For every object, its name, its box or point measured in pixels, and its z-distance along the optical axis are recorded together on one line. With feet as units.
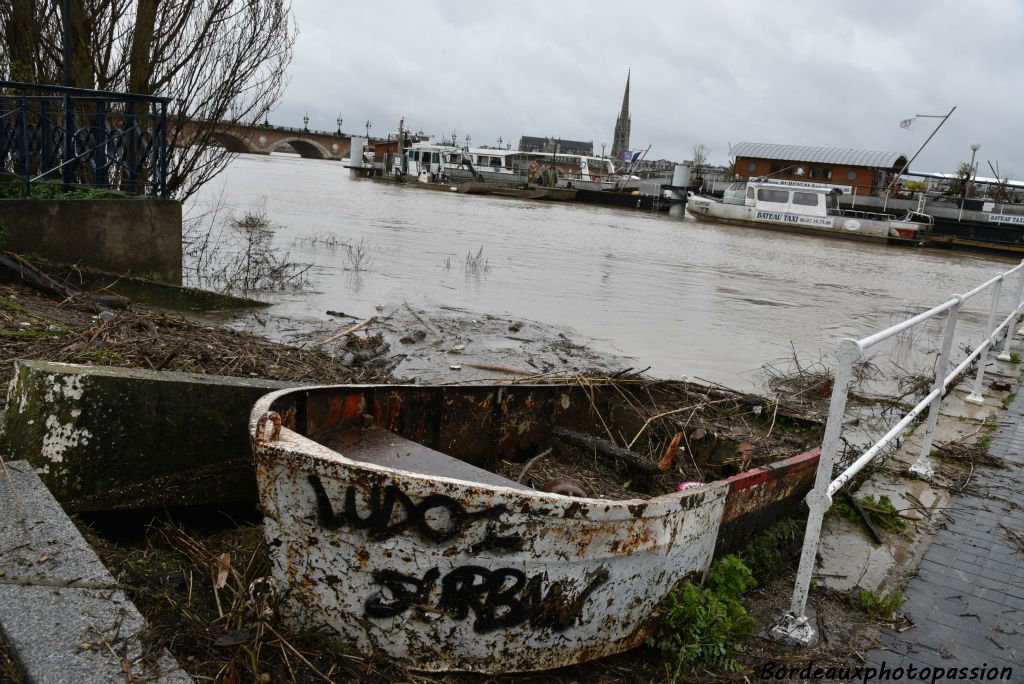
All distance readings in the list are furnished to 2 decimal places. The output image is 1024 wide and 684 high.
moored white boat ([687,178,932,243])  115.75
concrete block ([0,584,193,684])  7.53
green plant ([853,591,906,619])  11.13
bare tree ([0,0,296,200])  34.40
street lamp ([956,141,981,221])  132.26
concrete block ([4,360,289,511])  10.74
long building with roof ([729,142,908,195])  141.90
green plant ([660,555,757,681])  9.95
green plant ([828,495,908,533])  14.26
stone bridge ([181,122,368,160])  294.05
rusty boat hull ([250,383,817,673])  8.48
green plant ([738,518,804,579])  12.37
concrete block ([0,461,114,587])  8.70
